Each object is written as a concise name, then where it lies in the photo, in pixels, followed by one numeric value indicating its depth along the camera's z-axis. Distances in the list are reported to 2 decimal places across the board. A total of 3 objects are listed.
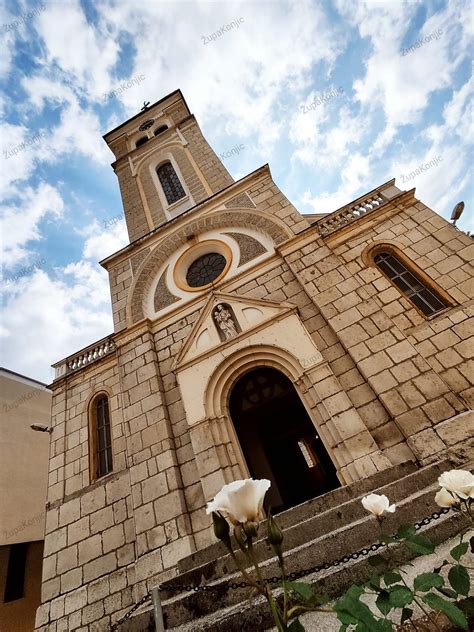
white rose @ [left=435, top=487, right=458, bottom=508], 1.77
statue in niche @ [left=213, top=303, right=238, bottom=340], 7.18
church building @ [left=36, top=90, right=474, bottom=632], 5.32
